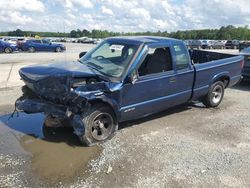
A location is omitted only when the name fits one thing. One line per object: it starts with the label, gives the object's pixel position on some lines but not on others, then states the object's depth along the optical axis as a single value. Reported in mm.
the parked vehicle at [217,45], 33116
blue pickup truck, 3569
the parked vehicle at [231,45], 32925
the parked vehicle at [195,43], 29937
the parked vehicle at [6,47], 20230
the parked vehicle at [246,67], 7318
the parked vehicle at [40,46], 21617
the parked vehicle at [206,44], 31636
